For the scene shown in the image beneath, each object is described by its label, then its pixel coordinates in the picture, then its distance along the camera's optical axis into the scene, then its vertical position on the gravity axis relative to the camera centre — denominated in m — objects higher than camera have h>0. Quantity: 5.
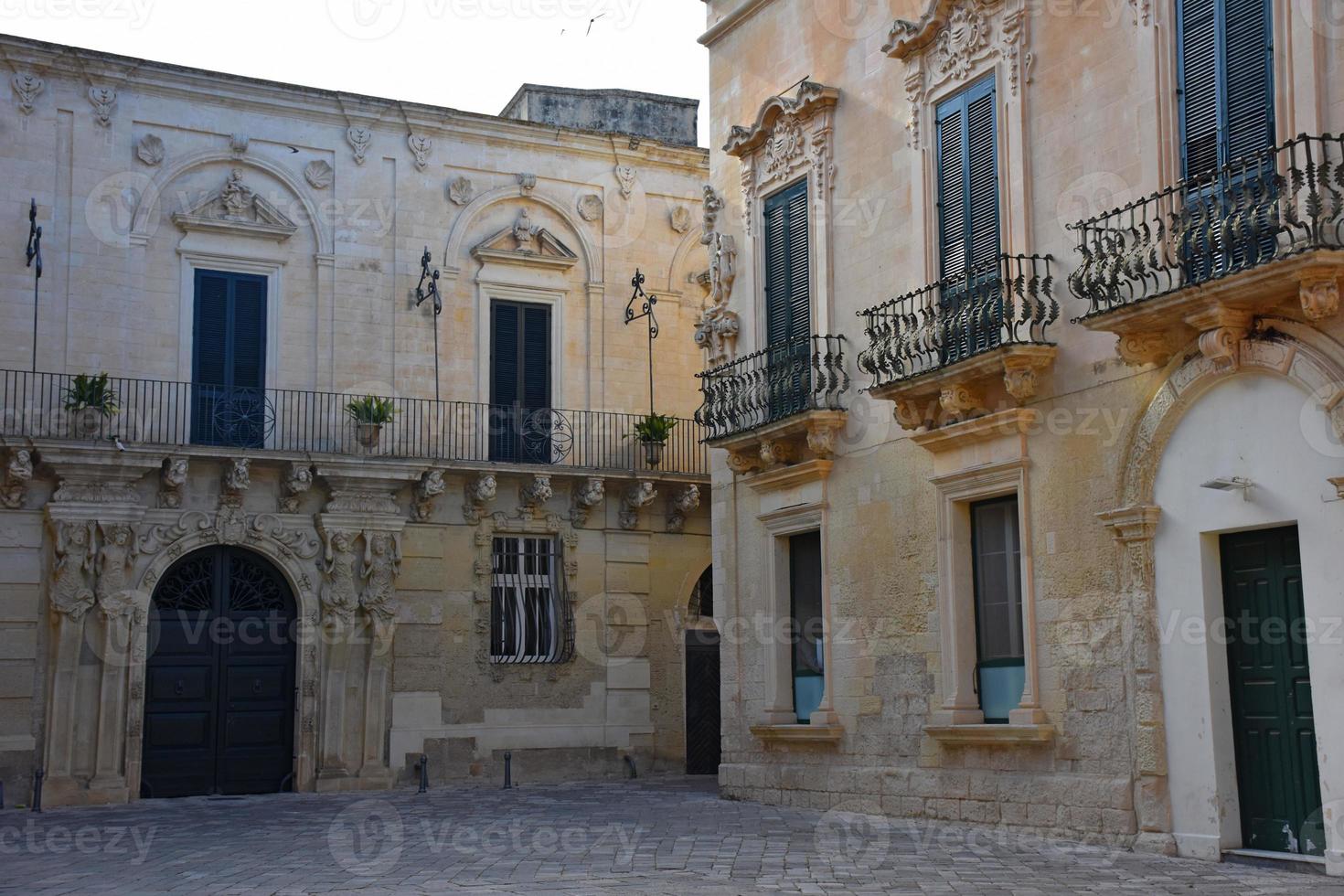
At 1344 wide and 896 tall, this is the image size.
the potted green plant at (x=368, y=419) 20.12 +3.01
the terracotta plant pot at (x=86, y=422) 18.55 +2.77
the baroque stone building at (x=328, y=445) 18.66 +2.70
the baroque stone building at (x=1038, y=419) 10.46 +1.85
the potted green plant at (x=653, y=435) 21.91 +3.00
